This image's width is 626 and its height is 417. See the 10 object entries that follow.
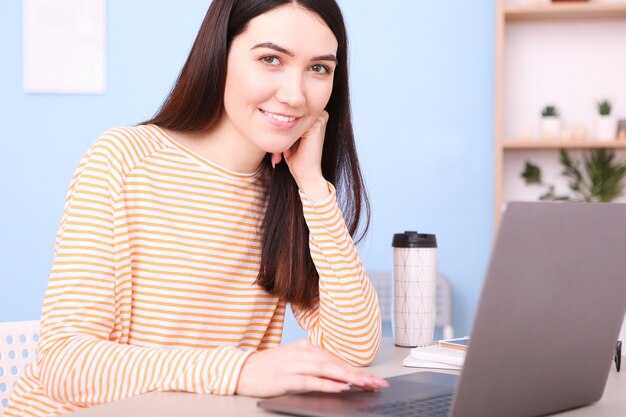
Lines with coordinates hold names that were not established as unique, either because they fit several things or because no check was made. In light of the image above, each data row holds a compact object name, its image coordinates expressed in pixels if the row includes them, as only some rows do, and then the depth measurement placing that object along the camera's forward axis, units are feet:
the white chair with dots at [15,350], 6.13
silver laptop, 4.36
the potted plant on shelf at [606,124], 9.91
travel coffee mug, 6.32
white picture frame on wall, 10.96
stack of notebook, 5.53
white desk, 4.65
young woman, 5.51
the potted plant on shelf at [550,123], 9.97
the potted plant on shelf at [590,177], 10.09
